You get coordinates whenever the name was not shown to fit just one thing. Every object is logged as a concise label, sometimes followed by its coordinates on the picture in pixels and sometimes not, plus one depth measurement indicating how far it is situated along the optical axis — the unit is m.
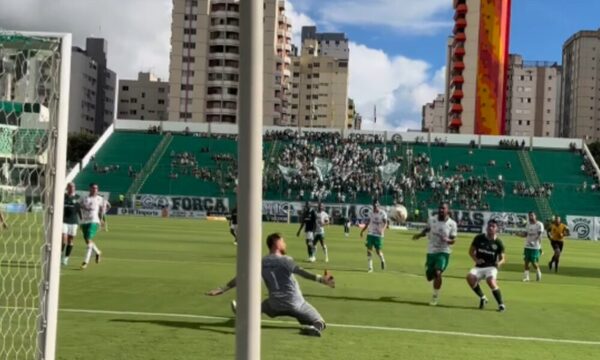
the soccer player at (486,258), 16.59
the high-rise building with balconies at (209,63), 129.25
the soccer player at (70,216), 20.38
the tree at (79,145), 105.38
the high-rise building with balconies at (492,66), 103.94
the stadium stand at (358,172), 72.06
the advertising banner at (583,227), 65.19
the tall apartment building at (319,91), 173.88
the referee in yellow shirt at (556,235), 27.92
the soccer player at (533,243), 24.88
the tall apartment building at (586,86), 172.25
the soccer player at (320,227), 26.94
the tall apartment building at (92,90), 137.62
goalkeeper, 11.82
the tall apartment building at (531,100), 172.88
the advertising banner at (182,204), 68.25
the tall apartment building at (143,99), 156.38
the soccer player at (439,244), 17.36
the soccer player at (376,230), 24.05
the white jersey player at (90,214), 21.00
